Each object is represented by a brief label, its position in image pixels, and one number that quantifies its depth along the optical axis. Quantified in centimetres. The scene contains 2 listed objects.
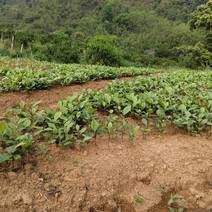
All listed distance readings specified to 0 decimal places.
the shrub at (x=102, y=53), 1508
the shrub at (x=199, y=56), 1500
